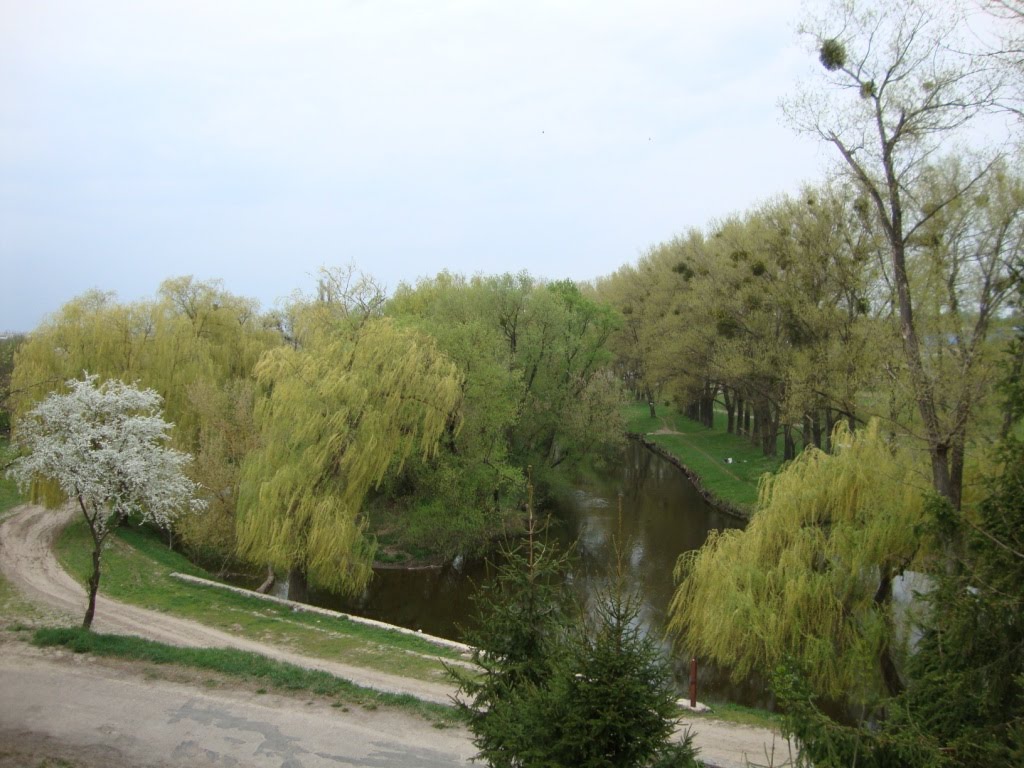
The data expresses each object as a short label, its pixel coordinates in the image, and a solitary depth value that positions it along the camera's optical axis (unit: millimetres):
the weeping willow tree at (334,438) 18516
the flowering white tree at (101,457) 13836
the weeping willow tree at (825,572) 12883
